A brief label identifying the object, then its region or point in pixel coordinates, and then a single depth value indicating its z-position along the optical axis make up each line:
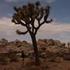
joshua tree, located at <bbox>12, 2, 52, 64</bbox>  10.09
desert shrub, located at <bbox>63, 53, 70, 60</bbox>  13.08
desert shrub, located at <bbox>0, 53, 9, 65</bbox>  11.44
